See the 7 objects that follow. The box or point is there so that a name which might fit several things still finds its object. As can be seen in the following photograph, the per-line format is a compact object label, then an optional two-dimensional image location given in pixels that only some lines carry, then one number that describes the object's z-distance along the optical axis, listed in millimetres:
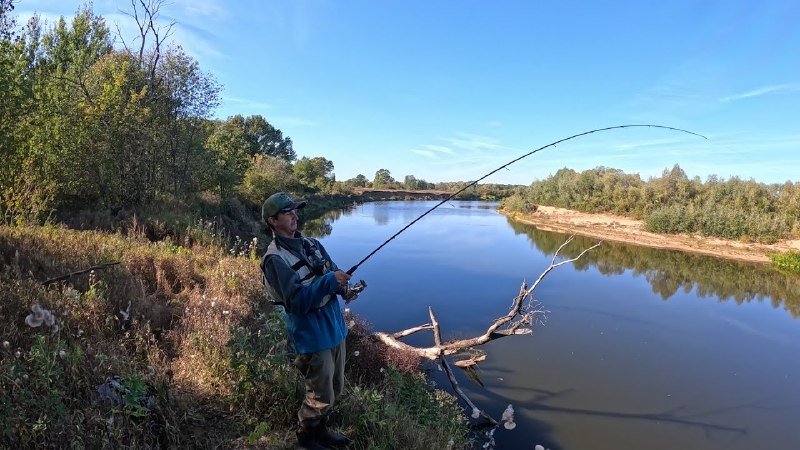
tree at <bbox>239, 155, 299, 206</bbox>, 26953
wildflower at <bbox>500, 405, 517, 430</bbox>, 5543
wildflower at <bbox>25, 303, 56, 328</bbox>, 3067
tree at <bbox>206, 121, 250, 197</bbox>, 21856
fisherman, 2664
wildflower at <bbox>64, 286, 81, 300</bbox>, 4023
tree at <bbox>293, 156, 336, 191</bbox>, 49781
